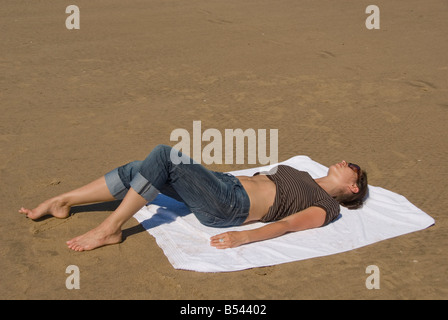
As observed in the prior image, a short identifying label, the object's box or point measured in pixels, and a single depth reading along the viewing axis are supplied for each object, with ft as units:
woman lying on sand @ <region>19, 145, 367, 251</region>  12.14
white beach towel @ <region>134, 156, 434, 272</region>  12.10
